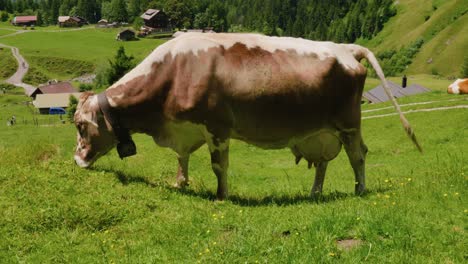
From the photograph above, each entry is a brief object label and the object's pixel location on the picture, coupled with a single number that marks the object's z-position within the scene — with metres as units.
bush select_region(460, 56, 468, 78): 109.49
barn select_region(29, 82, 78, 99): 107.67
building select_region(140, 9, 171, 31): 195.75
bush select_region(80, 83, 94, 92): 110.86
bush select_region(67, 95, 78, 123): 76.39
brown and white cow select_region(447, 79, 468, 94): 38.44
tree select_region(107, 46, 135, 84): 75.94
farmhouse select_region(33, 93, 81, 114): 94.58
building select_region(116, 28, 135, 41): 177.62
